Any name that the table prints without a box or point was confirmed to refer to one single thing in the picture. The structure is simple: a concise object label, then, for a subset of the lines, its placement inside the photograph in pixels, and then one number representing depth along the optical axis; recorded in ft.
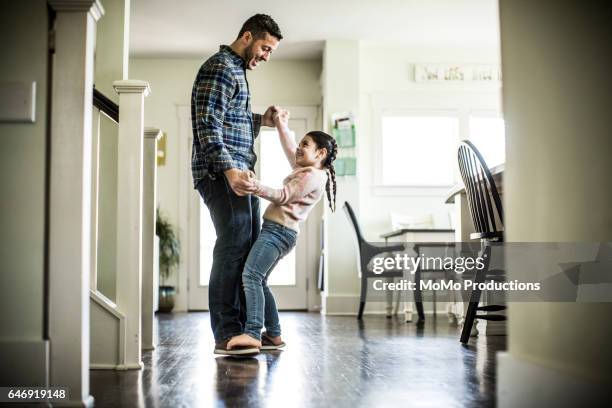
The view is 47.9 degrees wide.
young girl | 8.60
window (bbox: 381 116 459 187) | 21.02
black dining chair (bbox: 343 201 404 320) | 16.80
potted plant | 20.63
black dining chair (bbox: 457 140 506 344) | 9.53
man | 8.30
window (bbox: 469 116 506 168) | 21.25
